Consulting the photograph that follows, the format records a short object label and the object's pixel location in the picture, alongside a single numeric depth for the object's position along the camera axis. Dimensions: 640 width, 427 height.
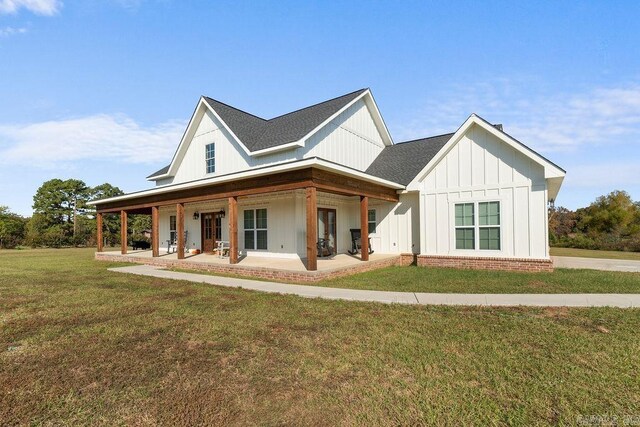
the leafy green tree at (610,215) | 29.94
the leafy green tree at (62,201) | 34.81
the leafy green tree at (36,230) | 29.91
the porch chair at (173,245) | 18.07
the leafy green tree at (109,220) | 33.81
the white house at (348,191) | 10.63
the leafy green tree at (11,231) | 29.19
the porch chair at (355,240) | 14.94
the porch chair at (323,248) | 13.62
